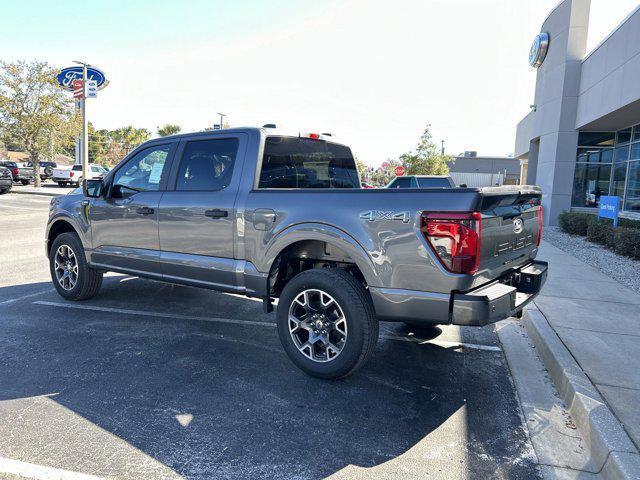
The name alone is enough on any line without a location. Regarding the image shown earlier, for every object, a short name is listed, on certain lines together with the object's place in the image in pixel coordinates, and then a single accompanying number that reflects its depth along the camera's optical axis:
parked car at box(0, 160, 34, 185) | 33.10
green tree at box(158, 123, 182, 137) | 57.94
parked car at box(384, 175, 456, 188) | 16.56
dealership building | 15.81
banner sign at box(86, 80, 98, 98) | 26.39
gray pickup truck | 3.29
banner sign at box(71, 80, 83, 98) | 26.20
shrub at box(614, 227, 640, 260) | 9.41
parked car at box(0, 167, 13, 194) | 24.68
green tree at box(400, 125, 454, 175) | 40.97
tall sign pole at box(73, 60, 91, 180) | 25.28
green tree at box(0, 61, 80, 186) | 27.86
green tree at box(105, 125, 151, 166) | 71.56
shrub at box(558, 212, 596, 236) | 13.64
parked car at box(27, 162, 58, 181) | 39.97
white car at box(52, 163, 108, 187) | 32.71
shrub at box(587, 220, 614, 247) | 11.13
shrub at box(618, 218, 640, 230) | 11.73
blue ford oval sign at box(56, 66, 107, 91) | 27.95
